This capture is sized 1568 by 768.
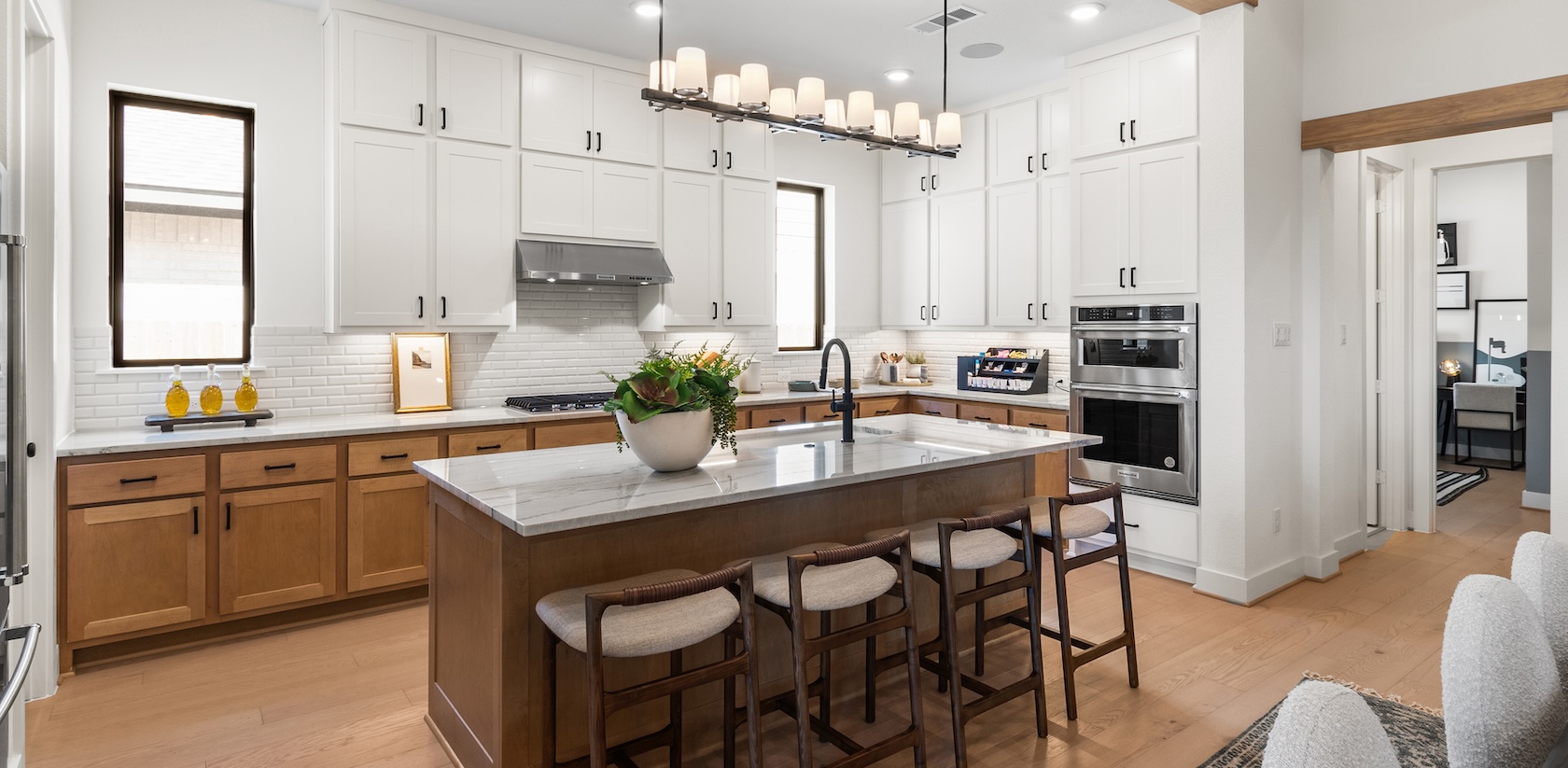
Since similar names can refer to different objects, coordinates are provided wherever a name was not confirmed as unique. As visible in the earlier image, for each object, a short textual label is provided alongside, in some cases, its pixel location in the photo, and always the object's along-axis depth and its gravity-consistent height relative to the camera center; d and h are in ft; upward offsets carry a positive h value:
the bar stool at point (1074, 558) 9.56 -2.09
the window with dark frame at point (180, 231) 13.12 +2.56
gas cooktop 15.17 -0.36
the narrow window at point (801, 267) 21.49 +3.09
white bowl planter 8.58 -0.58
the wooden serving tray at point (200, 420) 12.24 -0.53
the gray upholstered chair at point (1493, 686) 4.09 -1.56
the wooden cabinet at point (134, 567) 11.01 -2.54
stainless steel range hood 15.29 +2.32
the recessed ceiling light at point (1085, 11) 14.21 +6.50
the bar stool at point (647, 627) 6.53 -2.02
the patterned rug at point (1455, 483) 21.94 -2.97
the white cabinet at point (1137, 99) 14.67 +5.34
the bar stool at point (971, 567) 8.57 -2.08
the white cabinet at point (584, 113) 15.56 +5.35
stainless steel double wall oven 14.62 -0.30
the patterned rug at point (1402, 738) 8.73 -4.03
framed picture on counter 14.99 +0.21
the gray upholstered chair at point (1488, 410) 26.17 -0.99
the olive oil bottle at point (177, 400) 12.69 -0.23
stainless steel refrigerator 6.36 -0.47
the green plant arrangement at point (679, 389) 8.46 -0.06
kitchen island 7.66 -1.60
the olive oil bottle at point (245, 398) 13.32 -0.20
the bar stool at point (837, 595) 7.43 -1.99
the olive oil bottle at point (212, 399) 13.00 -0.23
